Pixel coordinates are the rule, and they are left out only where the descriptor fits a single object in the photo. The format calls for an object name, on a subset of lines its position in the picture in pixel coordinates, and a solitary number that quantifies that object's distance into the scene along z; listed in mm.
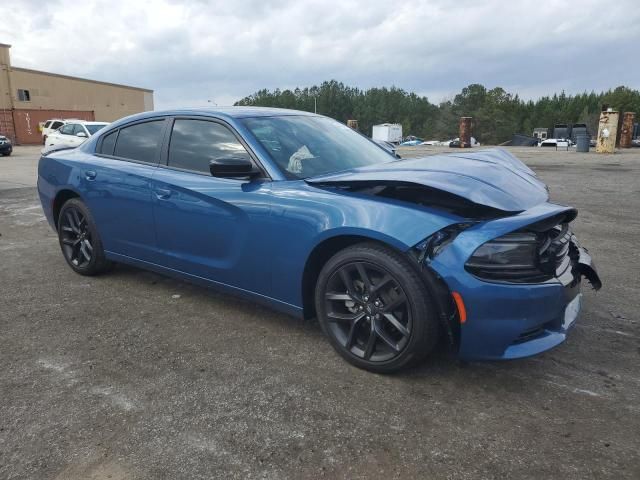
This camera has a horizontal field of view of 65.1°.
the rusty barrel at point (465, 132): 34094
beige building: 42438
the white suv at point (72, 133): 19188
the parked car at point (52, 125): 29761
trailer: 67500
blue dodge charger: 2514
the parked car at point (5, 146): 24212
